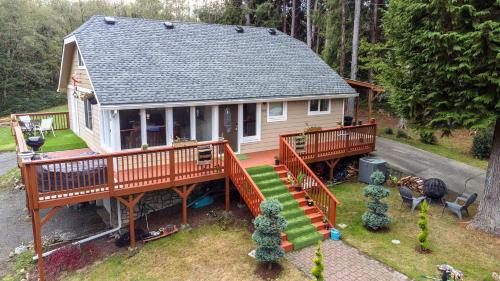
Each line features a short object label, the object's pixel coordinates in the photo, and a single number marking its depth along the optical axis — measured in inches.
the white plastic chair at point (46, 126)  652.1
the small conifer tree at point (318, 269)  279.9
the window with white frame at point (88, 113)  556.2
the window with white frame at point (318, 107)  603.6
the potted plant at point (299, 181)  439.5
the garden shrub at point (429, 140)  768.9
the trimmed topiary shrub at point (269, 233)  321.1
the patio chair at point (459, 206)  436.1
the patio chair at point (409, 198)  457.4
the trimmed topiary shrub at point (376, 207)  394.6
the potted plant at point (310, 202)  420.2
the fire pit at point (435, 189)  471.5
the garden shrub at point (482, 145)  695.1
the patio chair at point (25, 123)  649.2
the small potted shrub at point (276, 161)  471.2
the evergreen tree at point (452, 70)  338.3
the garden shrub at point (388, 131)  840.3
